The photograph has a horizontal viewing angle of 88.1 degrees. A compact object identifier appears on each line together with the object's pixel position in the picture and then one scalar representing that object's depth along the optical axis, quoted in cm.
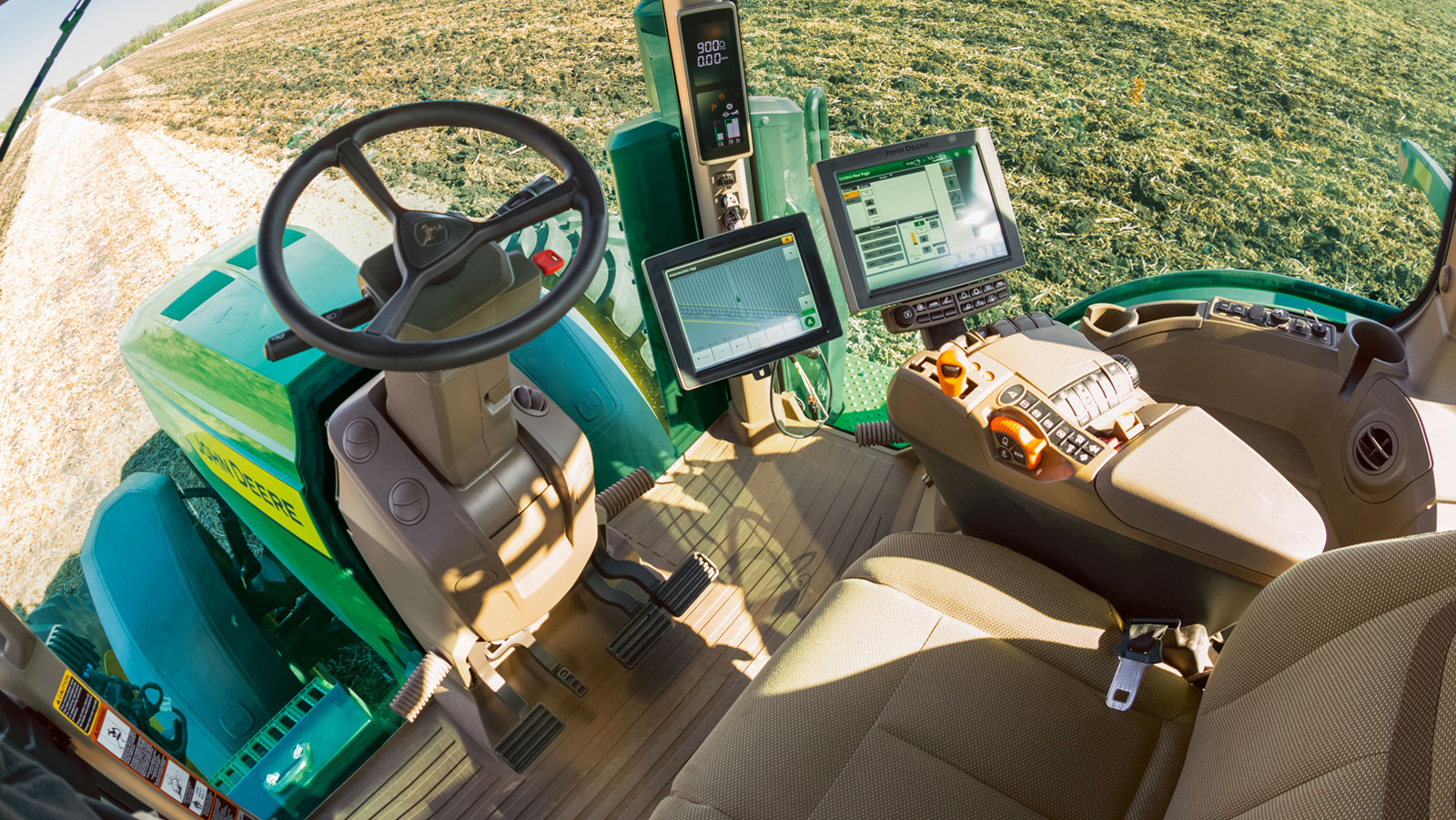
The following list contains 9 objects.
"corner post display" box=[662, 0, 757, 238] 166
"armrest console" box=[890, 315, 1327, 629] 128
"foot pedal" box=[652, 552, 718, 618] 198
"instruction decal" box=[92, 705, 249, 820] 119
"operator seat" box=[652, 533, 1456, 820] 79
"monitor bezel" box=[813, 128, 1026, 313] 174
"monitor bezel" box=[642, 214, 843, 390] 171
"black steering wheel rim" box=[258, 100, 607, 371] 102
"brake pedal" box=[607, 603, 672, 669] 193
